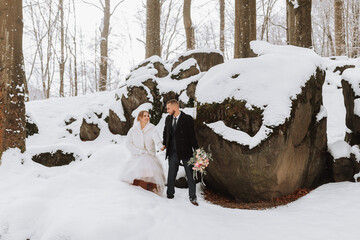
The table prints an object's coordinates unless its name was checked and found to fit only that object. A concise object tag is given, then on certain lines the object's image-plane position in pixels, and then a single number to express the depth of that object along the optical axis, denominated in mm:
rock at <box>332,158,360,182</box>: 5137
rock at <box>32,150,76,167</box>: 7082
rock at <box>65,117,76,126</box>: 10141
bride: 4469
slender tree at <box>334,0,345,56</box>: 14102
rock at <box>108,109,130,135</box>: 8781
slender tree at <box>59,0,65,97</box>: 18450
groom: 4496
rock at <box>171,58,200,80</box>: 8922
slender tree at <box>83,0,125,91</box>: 16844
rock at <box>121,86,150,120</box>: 8562
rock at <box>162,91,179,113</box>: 8480
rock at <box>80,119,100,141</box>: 8938
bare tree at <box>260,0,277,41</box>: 17675
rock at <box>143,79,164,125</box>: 8445
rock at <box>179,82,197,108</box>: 7879
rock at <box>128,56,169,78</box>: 9930
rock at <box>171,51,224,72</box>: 10039
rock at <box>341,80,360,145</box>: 5258
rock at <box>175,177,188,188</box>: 5545
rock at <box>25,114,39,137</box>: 9057
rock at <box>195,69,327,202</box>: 4523
